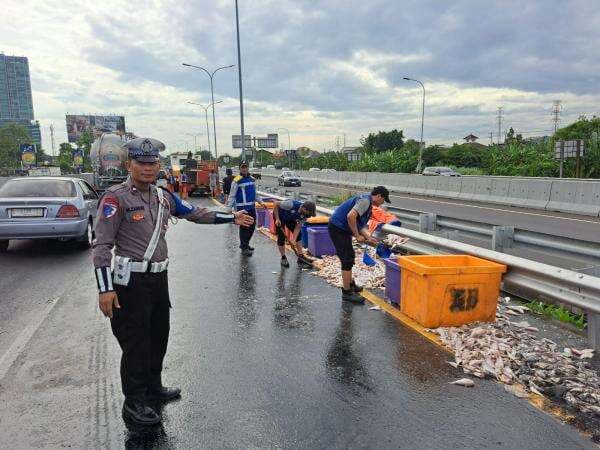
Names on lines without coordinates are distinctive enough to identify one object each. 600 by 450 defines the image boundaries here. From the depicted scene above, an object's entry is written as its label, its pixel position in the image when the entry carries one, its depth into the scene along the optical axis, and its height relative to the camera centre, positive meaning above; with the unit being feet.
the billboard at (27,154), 263.29 +3.11
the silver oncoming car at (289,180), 142.92 -7.50
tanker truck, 105.09 -0.62
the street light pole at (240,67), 91.50 +17.76
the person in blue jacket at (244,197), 31.58 -2.77
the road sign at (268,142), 354.80 +10.59
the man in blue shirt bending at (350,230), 19.72 -3.35
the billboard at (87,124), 333.39 +25.97
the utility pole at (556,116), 235.61 +18.08
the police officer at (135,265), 10.18 -2.41
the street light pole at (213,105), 133.22 +18.44
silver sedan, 29.53 -3.30
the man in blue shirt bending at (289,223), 28.14 -4.18
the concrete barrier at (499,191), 72.43 -6.07
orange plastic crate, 16.15 -4.93
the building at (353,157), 235.20 -1.24
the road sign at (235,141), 302.99 +10.11
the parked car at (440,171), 141.20 -5.46
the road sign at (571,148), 88.79 +0.66
